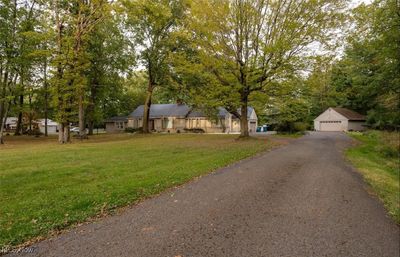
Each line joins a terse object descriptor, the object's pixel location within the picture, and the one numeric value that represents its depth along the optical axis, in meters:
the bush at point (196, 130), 40.68
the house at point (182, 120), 41.31
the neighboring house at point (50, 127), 55.72
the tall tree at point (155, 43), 30.88
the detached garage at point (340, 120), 49.47
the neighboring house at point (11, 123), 58.79
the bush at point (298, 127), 32.59
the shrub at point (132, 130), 40.67
